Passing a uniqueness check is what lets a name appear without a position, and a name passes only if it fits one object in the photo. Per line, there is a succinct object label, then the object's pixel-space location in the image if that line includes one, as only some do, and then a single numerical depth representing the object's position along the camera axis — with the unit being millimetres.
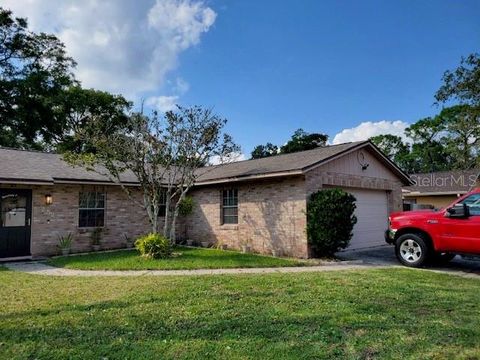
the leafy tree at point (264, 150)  47500
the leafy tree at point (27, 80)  26250
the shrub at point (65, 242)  12234
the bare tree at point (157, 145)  11727
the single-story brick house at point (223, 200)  11398
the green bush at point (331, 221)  10352
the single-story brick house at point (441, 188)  23109
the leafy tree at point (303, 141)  42531
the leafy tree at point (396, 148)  48938
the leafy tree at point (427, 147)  44562
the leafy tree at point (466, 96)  14605
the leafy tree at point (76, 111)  29641
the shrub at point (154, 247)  10789
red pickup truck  8297
